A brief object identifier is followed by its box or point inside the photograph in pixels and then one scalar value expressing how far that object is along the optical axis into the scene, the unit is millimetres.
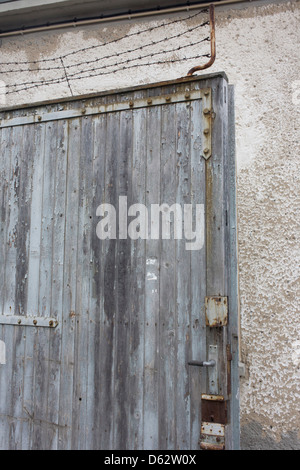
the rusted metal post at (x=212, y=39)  1965
